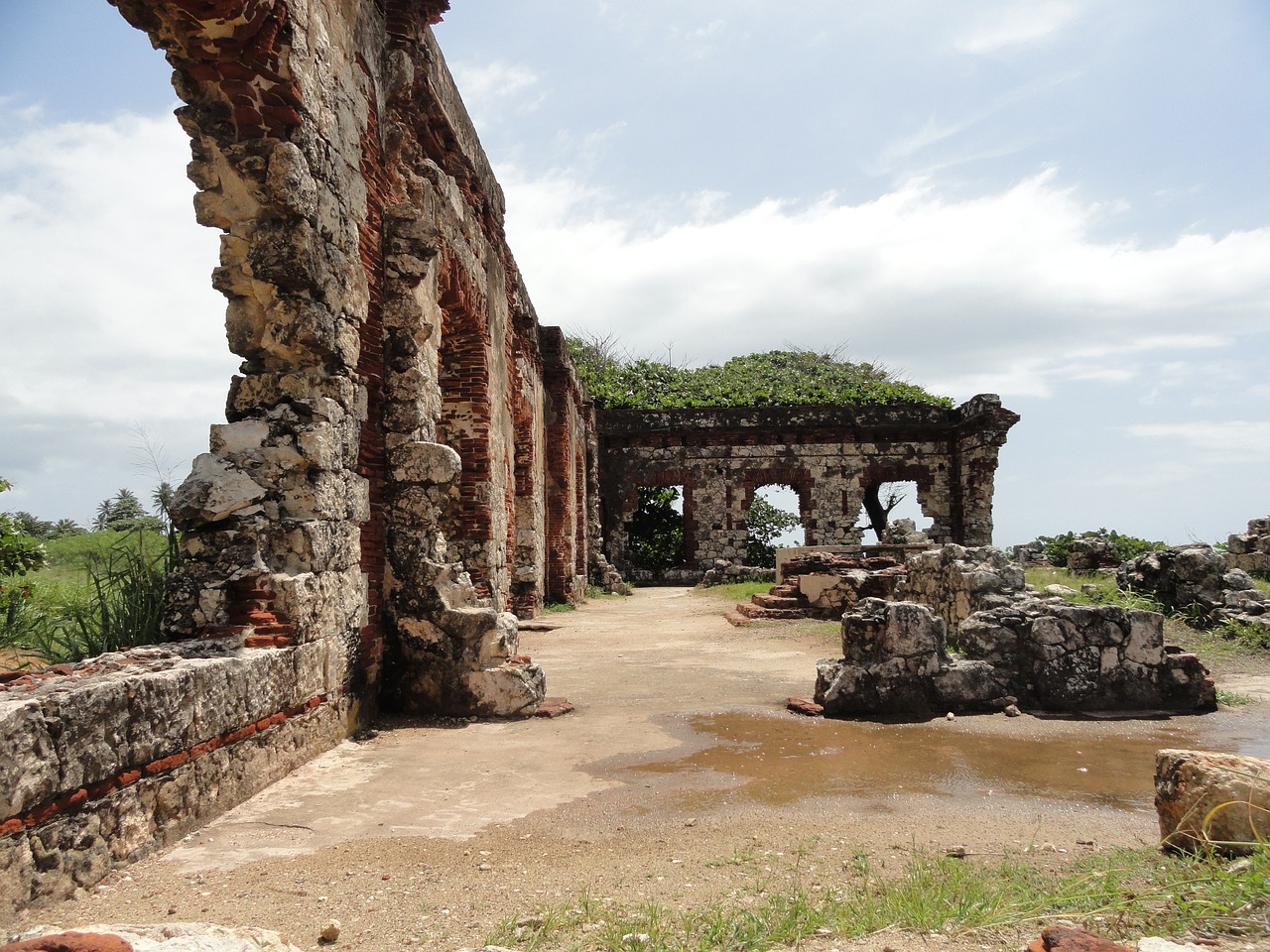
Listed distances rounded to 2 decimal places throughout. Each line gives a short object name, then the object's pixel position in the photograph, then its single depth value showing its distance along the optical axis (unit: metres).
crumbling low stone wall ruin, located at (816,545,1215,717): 5.61
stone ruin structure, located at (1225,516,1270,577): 13.32
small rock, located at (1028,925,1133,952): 1.80
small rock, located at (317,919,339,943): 2.34
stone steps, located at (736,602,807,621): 11.38
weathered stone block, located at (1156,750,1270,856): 2.72
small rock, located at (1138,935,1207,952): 1.84
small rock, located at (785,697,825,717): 5.59
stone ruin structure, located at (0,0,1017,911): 2.81
